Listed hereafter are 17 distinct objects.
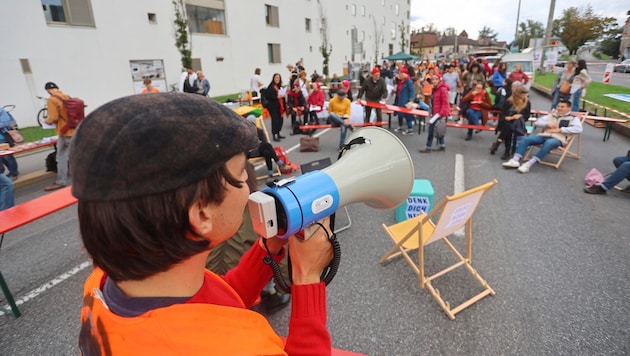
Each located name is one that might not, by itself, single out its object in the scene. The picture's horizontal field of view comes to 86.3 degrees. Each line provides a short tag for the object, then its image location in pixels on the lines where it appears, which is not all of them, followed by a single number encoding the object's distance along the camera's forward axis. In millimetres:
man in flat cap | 618
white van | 16141
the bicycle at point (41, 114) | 10788
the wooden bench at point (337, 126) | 7879
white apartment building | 10680
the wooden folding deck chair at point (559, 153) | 5816
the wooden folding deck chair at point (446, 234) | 2578
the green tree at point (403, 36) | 51875
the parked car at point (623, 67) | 26188
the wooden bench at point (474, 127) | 7436
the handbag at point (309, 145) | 7590
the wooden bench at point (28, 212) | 2725
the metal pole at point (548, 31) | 18722
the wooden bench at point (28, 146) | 5293
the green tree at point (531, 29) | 77688
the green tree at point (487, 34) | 107688
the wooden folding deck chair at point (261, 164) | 5761
